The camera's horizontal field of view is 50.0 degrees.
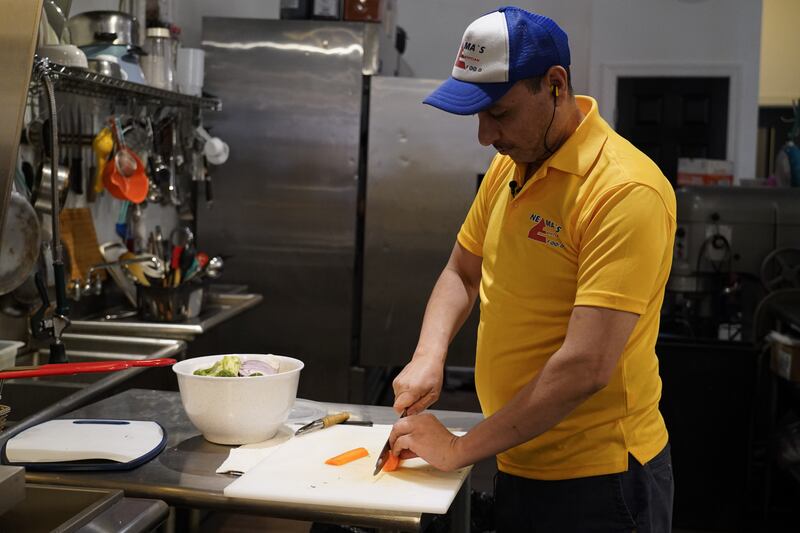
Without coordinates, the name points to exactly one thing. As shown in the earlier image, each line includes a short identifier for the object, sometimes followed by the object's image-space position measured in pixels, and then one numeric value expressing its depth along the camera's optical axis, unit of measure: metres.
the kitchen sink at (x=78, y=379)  1.93
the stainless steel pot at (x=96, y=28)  2.51
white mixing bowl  1.37
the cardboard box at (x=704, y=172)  4.23
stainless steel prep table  1.18
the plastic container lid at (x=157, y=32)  2.93
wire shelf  2.16
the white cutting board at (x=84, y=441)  1.31
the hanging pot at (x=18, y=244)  2.00
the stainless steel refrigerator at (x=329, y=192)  3.66
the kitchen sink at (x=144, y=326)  2.58
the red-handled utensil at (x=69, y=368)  1.35
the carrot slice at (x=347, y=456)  1.32
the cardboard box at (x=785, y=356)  2.86
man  1.27
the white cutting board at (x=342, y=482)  1.19
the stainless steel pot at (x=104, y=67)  2.38
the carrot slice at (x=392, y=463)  1.31
